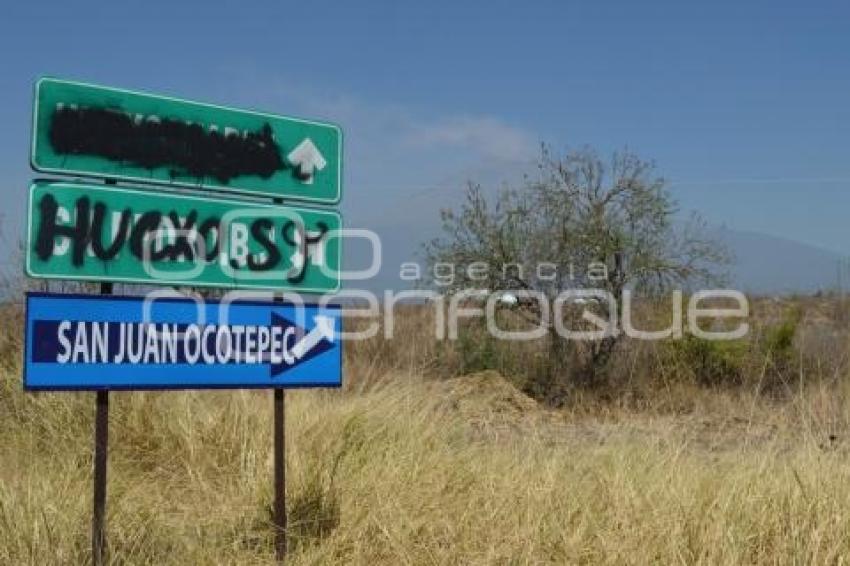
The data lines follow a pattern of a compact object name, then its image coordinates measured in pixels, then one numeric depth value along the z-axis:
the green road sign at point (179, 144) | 4.88
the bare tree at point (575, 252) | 13.66
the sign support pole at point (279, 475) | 5.22
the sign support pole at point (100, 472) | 4.73
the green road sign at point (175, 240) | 4.79
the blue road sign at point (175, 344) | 4.70
